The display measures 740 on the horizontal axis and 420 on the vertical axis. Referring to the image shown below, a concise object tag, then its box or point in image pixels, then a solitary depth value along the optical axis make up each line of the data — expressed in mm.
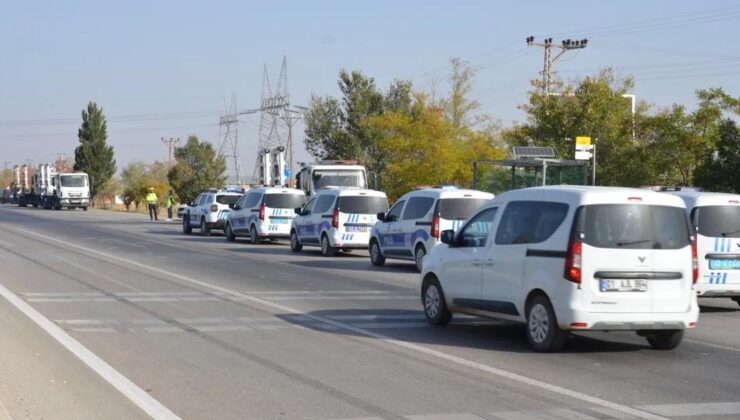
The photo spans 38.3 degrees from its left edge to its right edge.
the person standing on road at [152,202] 56844
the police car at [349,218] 28219
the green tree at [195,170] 80875
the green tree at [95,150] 108938
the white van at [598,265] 11352
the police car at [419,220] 22641
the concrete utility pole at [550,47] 64125
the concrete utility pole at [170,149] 130125
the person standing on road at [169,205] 58200
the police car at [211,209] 39875
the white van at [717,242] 16250
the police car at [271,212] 33906
